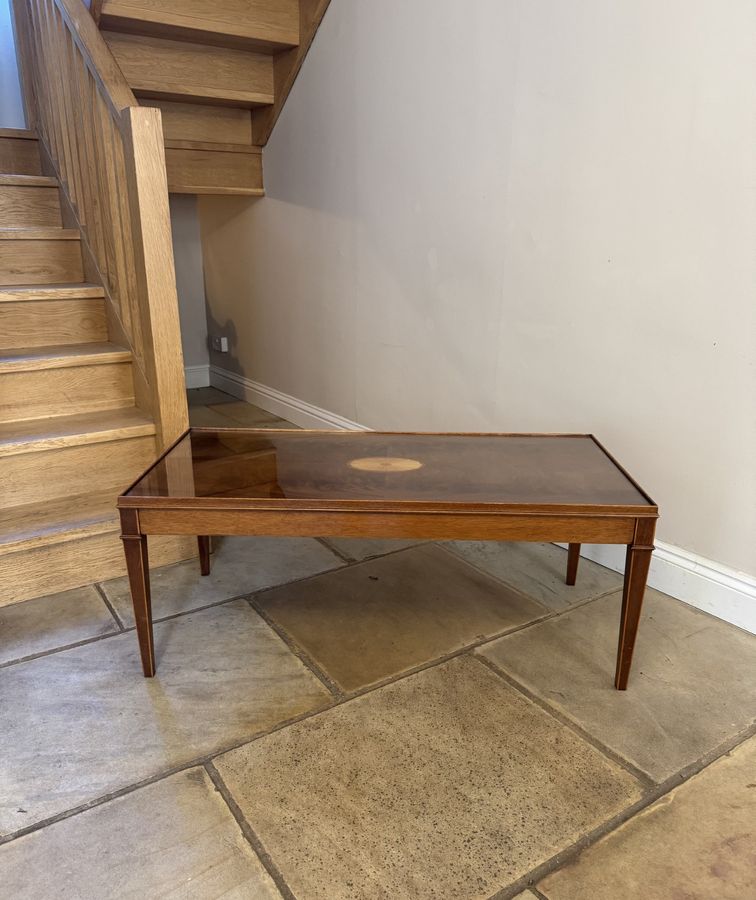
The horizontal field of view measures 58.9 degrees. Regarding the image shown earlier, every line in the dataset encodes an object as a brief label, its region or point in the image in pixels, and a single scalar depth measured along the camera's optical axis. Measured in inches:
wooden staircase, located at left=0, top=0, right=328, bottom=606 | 78.1
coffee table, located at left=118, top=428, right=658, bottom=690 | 56.6
